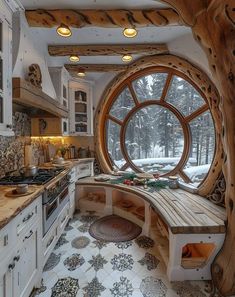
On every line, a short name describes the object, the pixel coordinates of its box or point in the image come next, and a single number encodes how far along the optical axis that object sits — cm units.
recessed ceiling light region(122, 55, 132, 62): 281
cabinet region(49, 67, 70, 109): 312
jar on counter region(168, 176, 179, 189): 290
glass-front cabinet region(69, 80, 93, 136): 371
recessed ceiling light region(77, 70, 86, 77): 341
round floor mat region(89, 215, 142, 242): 254
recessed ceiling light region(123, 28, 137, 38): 216
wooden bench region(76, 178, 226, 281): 174
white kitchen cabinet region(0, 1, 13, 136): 153
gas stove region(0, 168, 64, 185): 180
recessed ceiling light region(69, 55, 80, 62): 278
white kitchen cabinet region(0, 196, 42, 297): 109
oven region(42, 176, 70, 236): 177
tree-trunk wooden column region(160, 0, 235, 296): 145
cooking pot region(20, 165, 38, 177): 208
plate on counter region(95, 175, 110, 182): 342
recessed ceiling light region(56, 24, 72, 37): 210
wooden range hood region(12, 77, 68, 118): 165
